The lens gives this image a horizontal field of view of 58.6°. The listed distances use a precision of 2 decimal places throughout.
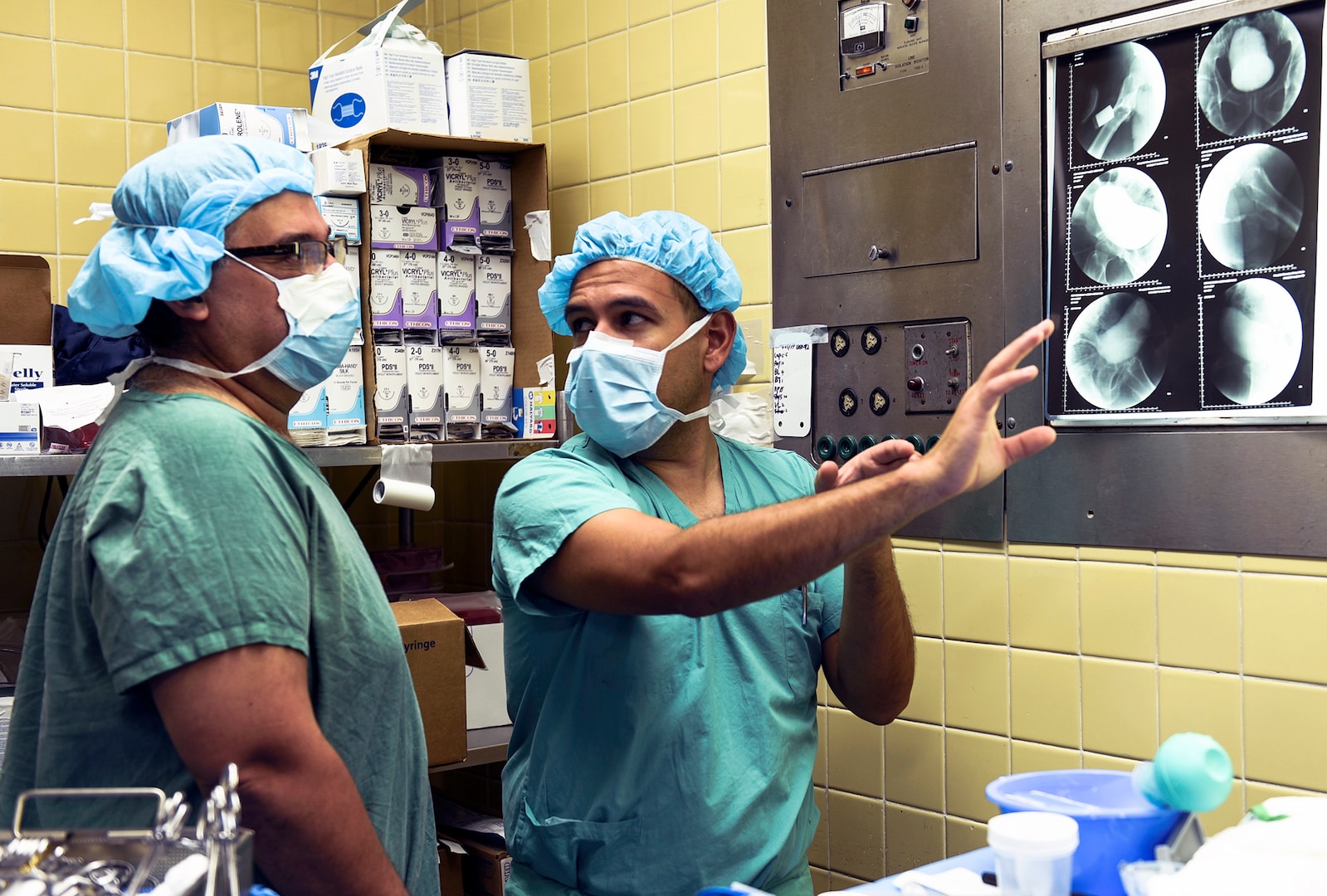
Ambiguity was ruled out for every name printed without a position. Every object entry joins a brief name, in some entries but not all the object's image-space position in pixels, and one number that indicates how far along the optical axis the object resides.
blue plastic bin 1.16
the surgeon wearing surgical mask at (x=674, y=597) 1.32
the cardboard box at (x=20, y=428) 2.23
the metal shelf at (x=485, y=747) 2.66
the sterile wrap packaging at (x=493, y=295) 2.82
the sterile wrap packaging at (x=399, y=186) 2.66
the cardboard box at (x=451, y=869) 2.70
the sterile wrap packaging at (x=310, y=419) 2.53
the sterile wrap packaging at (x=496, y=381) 2.83
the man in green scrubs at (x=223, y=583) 1.17
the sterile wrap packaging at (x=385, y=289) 2.66
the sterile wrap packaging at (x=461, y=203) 2.75
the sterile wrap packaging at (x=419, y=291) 2.71
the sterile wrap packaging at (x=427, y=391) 2.72
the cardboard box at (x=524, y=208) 2.75
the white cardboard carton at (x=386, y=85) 2.64
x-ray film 1.73
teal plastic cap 1.11
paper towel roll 2.55
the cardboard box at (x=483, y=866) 2.66
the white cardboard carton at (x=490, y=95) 2.73
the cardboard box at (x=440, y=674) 2.53
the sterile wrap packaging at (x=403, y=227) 2.67
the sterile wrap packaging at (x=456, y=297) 2.76
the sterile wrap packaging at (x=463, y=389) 2.77
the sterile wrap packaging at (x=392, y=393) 2.67
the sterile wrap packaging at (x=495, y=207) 2.81
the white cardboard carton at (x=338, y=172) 2.56
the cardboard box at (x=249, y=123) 2.52
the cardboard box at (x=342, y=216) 2.60
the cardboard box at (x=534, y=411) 2.83
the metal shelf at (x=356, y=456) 2.22
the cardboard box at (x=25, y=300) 2.29
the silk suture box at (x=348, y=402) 2.61
